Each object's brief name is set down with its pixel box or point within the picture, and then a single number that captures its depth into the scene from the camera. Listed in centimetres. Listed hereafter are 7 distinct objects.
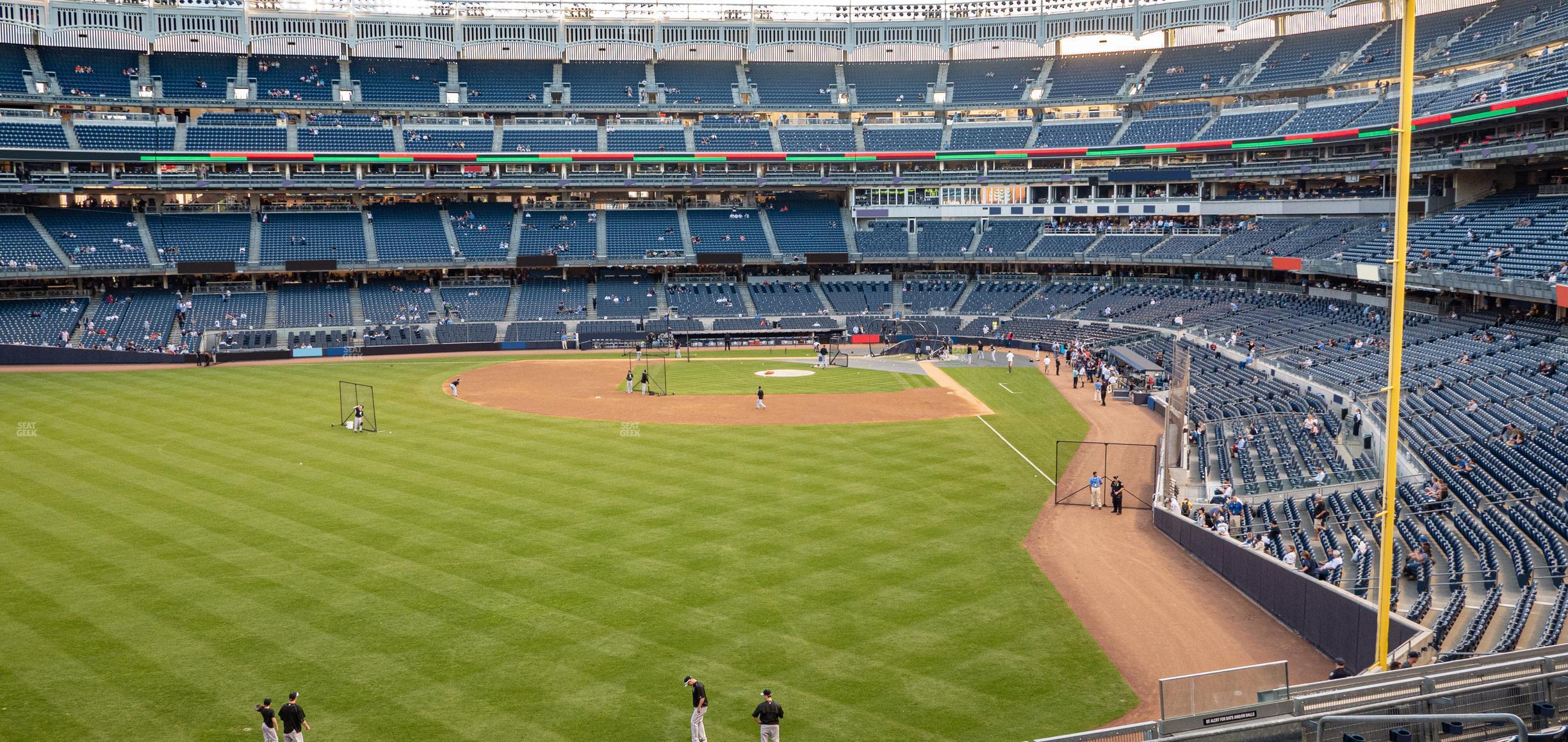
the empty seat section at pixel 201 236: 7188
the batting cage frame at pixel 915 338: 6662
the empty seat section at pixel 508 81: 8531
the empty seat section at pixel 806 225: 8431
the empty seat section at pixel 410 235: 7650
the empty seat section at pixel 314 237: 7431
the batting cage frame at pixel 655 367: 5188
